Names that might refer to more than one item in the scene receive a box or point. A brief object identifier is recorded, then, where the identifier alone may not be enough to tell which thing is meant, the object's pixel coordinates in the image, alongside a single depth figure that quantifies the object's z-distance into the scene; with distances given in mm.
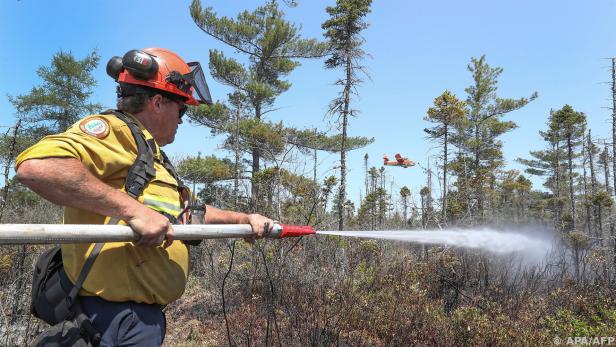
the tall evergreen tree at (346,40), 16641
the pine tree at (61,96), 25047
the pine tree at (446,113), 19406
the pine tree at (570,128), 30250
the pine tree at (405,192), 25891
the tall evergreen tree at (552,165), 41062
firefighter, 1544
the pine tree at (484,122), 31609
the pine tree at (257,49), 22547
